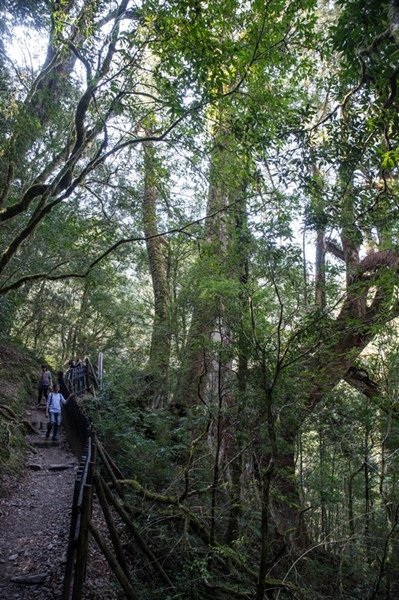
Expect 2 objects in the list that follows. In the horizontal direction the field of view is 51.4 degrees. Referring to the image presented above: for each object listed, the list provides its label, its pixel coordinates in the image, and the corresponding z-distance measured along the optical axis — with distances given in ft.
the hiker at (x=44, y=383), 48.44
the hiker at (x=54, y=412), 36.63
